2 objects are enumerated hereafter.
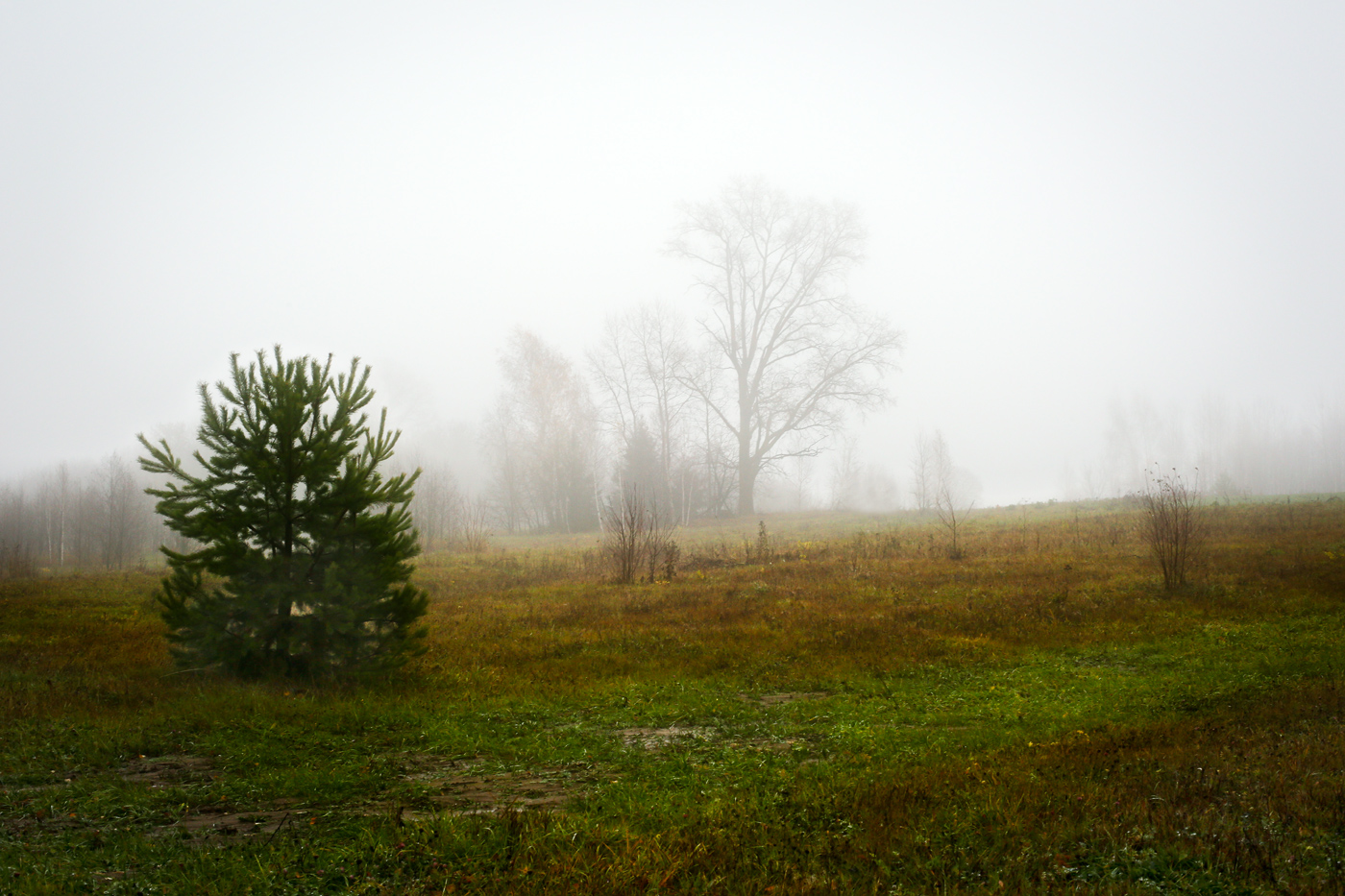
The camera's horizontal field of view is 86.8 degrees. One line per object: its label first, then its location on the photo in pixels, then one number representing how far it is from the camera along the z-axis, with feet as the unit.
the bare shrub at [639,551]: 60.23
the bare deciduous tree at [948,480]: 175.14
